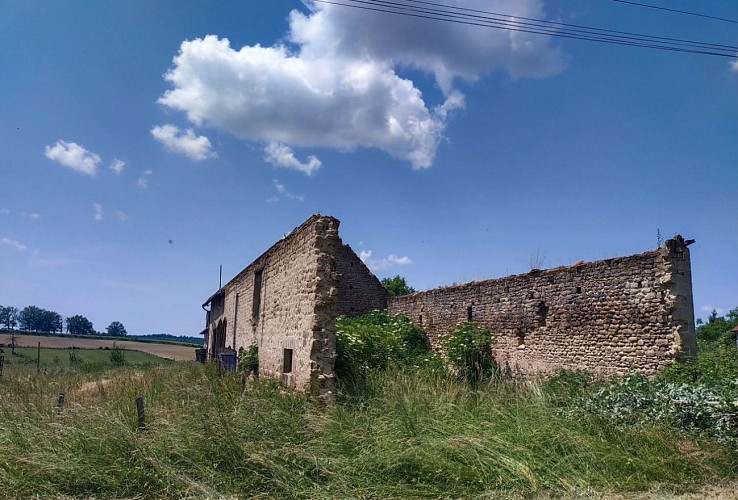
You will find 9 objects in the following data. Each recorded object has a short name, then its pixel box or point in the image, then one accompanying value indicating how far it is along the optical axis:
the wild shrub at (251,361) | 13.17
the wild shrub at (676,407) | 6.72
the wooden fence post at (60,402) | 7.78
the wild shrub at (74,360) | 31.50
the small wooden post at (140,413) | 6.97
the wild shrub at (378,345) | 9.93
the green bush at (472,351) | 14.27
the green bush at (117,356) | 34.23
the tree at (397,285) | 29.52
